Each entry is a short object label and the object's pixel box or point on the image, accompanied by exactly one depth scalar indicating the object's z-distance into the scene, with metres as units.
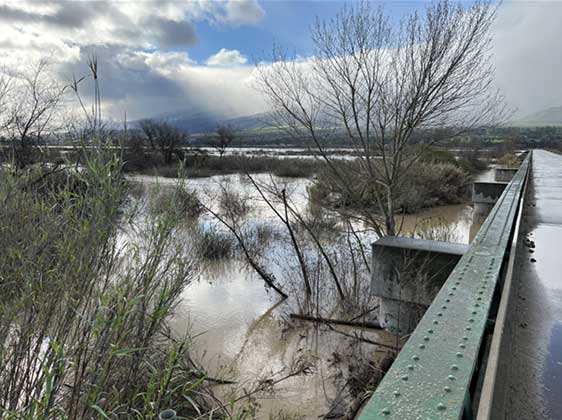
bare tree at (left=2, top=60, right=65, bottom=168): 11.36
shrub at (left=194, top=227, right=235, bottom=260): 11.09
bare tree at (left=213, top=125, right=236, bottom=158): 47.90
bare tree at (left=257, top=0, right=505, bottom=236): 7.46
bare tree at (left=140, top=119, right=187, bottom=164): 37.88
